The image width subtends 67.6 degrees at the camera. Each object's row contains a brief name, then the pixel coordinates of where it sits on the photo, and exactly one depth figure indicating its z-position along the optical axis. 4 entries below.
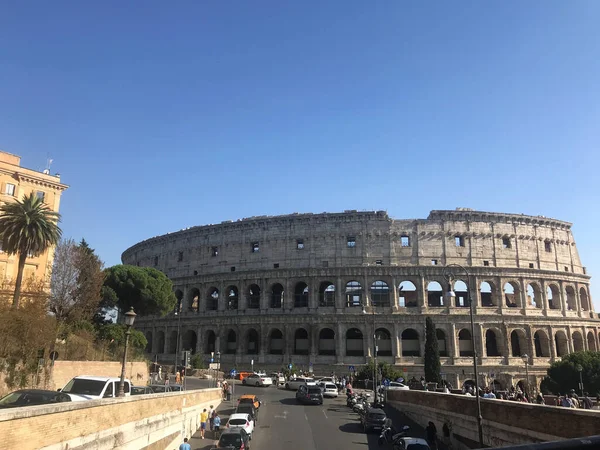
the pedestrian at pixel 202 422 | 25.86
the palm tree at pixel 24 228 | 33.16
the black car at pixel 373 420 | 25.59
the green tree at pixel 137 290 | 52.59
